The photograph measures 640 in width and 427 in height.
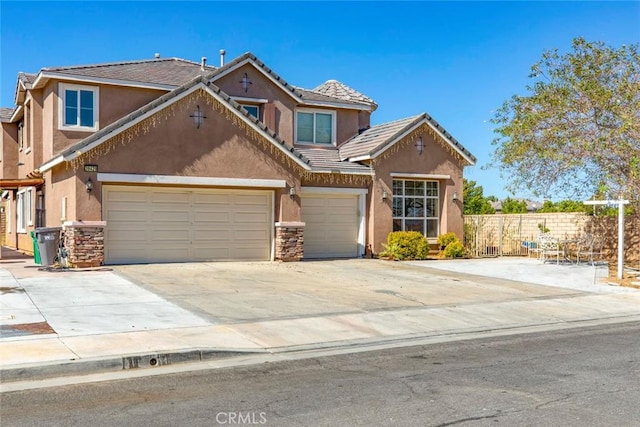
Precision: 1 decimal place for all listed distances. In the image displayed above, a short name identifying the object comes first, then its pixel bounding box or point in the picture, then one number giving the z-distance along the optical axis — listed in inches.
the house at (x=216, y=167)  716.0
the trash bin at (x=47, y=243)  686.5
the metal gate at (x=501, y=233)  1000.9
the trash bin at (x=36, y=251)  700.7
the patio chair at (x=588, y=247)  874.2
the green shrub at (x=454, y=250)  921.3
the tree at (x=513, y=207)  2247.0
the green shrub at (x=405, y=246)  872.3
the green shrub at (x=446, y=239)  933.8
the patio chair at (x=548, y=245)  871.7
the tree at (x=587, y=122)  724.7
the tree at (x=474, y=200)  2161.7
